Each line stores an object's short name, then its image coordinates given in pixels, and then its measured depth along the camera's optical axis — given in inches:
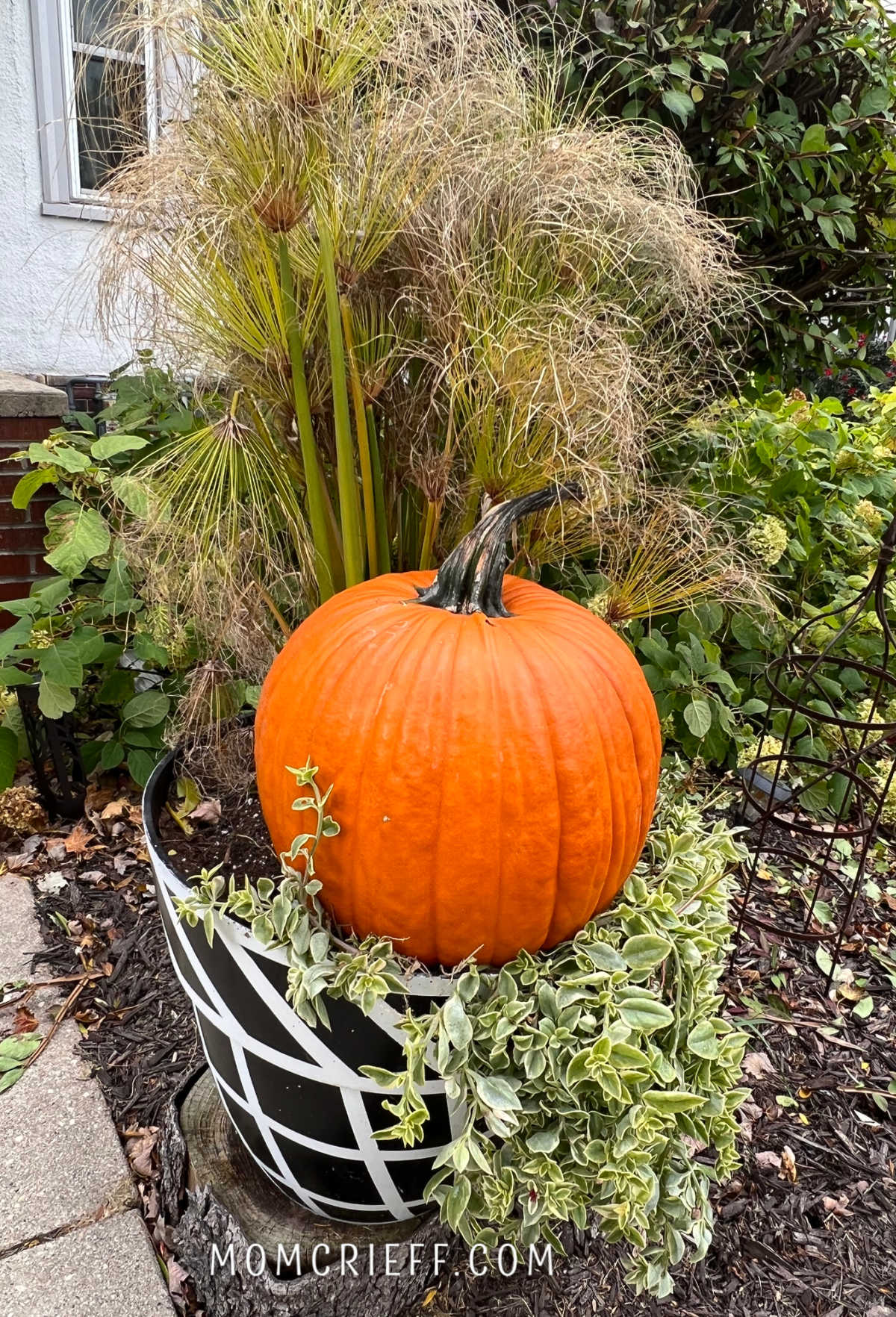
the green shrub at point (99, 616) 73.0
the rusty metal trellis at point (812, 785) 67.7
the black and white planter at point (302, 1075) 35.8
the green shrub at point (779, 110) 66.7
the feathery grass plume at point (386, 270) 40.1
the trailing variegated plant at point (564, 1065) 33.3
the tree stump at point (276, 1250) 42.5
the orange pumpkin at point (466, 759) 35.5
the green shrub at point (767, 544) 79.0
